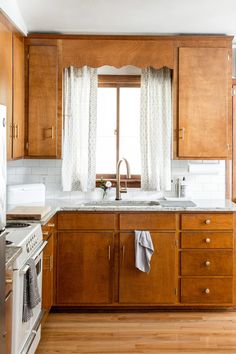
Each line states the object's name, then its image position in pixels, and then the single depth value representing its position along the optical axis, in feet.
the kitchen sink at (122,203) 15.52
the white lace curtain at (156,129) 15.87
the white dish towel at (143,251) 14.24
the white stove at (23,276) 9.27
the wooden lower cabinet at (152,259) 14.46
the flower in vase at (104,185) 15.94
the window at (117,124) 16.26
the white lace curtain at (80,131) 15.76
